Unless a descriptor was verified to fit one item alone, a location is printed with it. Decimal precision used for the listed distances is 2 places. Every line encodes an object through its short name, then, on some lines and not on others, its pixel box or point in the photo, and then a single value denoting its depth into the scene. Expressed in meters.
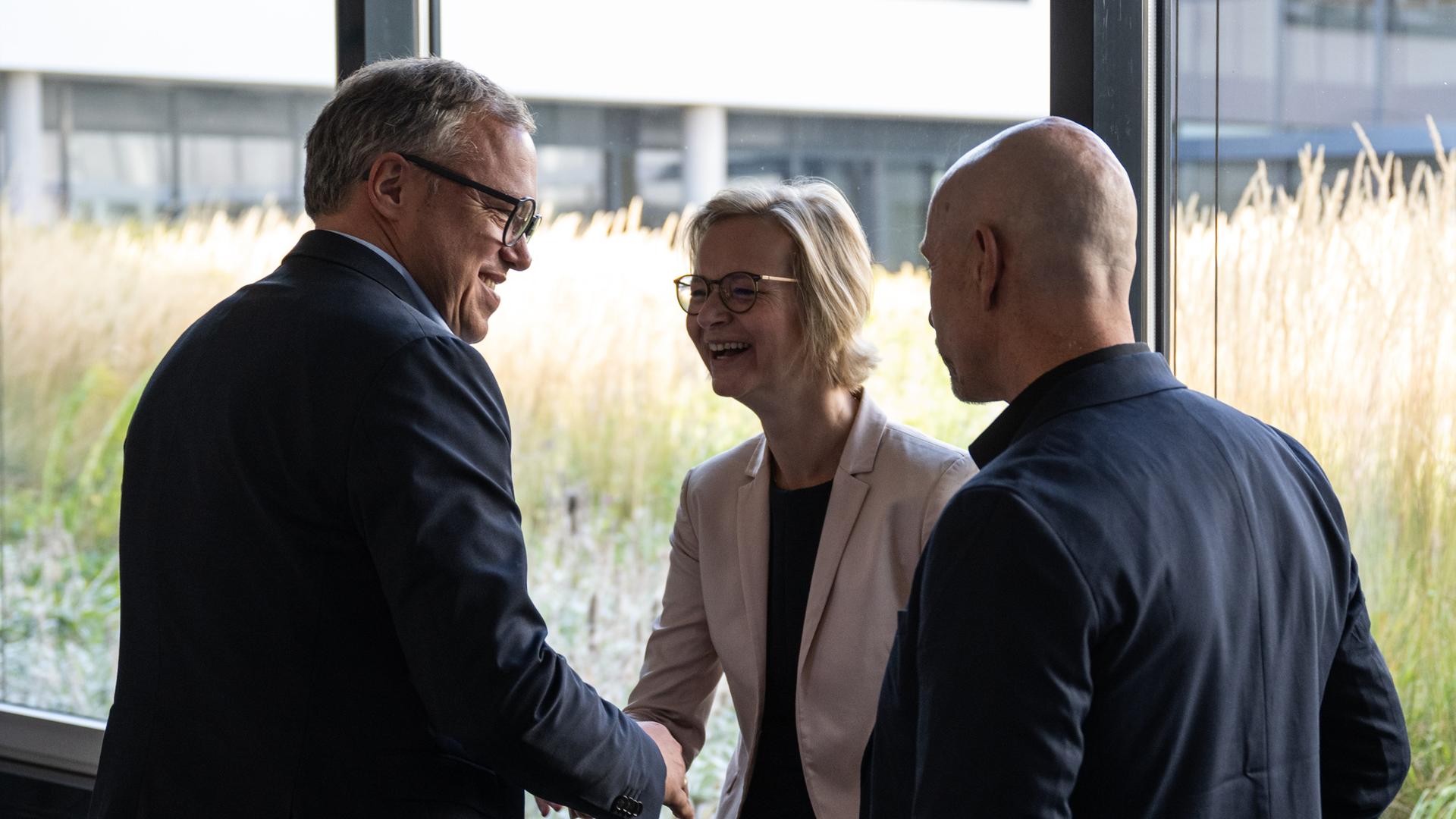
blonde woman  2.06
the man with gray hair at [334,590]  1.54
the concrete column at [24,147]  3.91
